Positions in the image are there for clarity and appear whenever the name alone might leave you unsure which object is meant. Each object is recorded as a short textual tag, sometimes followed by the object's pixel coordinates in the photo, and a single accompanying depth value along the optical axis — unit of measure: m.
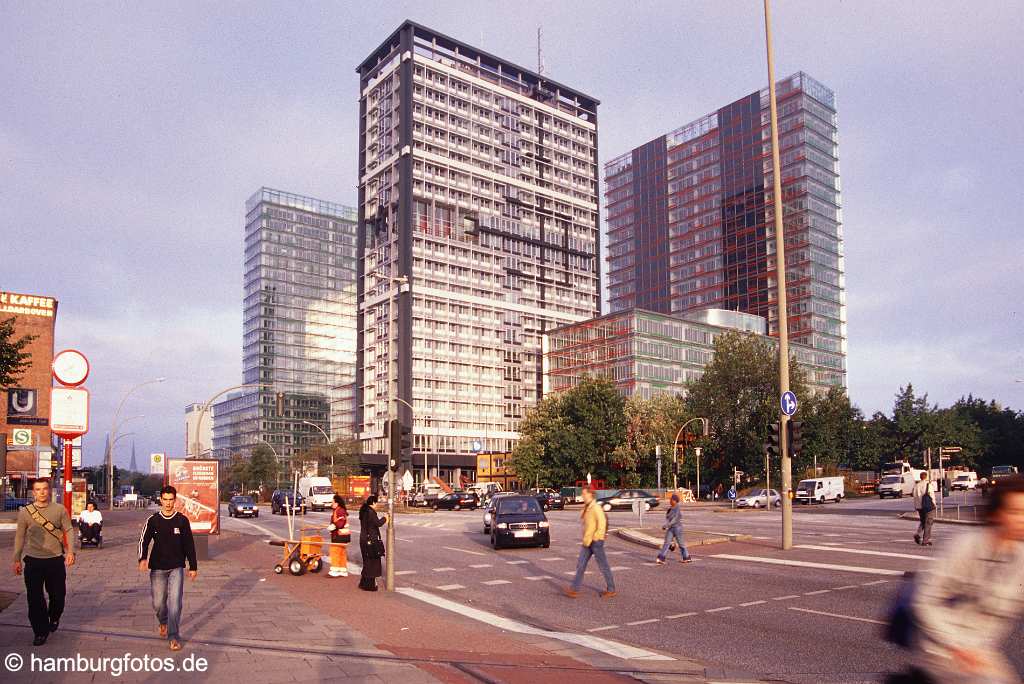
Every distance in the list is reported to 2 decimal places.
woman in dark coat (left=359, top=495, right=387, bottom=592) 15.71
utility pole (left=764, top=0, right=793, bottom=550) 20.95
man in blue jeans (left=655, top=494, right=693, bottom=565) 19.11
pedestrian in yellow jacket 14.23
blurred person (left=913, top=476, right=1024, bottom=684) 3.90
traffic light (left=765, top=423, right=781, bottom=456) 21.48
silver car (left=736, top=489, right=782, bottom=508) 56.34
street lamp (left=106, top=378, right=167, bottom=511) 68.80
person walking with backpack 20.94
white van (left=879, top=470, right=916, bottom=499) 64.38
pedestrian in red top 17.89
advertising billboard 24.27
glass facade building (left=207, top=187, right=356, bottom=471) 181.38
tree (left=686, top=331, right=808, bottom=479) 76.50
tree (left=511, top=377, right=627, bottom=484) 73.00
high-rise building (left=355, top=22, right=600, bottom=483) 115.12
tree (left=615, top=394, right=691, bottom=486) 73.56
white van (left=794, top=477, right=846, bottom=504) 58.38
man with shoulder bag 9.91
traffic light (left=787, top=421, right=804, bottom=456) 21.03
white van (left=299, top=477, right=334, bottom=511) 62.59
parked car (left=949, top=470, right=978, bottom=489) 78.81
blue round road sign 21.61
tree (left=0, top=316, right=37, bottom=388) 23.84
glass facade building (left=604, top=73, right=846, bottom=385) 133.88
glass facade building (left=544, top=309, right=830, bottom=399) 102.44
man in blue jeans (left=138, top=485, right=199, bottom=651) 9.65
